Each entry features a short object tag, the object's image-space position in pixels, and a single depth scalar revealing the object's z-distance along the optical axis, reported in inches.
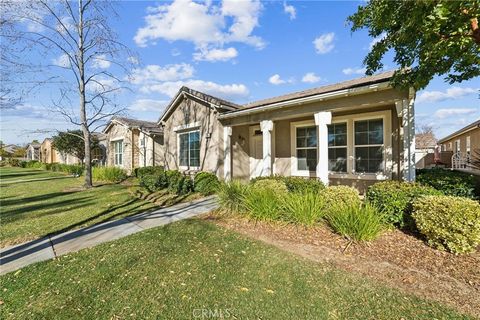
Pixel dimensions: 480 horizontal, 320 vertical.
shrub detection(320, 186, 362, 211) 248.4
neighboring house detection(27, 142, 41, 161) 2108.8
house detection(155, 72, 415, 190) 294.0
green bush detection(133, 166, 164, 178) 612.1
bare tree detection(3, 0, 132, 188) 547.4
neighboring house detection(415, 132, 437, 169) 985.8
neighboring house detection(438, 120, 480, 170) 610.6
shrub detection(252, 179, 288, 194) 302.0
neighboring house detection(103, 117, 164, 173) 738.2
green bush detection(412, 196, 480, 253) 175.6
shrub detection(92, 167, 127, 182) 666.8
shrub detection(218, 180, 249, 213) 287.0
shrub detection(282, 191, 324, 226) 235.8
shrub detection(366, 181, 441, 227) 225.0
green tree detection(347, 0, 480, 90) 157.8
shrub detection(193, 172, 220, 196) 417.1
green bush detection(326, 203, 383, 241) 198.8
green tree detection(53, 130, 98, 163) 1082.1
